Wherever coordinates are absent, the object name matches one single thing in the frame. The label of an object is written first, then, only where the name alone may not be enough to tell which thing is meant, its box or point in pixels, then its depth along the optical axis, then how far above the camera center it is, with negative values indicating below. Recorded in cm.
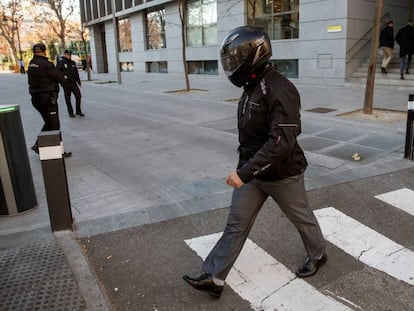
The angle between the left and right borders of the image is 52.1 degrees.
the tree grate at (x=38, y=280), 295 -169
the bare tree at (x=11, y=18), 4469 +393
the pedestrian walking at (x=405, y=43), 1416 -18
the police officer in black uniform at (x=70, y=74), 1138 -56
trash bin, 454 -118
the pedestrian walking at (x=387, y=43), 1463 -16
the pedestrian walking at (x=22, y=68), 4822 -152
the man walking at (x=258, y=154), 259 -68
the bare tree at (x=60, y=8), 2494 +272
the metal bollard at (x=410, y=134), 614 -138
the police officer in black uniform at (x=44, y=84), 694 -50
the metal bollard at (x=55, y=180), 395 -117
